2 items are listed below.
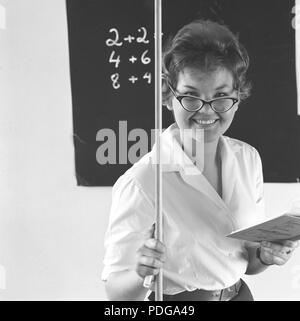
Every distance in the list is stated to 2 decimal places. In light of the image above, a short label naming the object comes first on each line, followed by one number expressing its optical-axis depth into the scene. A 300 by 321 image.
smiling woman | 1.88
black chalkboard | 1.93
